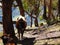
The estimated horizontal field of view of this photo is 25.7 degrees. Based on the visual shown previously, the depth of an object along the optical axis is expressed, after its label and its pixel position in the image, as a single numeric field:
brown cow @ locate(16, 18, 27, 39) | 7.60
